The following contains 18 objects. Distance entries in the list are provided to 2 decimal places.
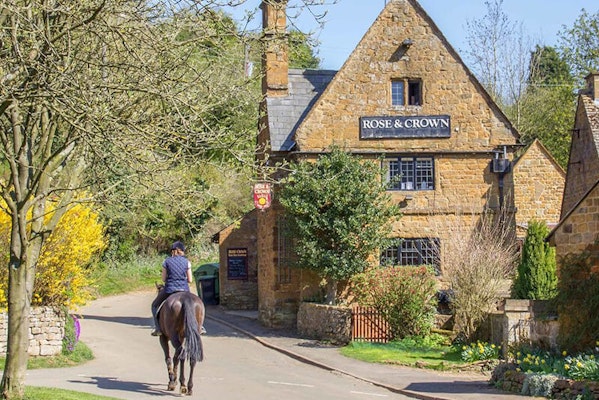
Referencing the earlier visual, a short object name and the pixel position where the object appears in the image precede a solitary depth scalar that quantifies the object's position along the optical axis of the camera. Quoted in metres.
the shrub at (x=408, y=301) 24.97
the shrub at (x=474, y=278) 23.28
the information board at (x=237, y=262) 37.47
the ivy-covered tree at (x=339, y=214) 27.06
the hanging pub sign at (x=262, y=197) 29.16
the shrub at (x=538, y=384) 15.83
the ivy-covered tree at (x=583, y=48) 49.97
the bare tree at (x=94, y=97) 12.07
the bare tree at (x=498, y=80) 53.09
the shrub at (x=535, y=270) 24.78
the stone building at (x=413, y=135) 29.81
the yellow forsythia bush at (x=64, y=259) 21.36
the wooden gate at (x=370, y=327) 25.61
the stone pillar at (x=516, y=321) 19.50
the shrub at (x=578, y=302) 17.20
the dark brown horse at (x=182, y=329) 15.91
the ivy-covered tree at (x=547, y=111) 48.61
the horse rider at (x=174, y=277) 16.67
